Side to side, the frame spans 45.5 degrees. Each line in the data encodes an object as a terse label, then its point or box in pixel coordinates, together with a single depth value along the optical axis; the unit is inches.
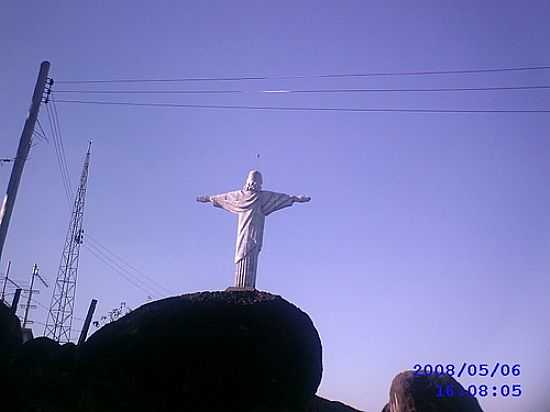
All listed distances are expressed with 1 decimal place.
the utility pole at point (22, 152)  495.5
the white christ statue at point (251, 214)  595.8
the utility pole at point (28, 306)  1291.3
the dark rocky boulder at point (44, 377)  353.1
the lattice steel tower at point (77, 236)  1174.7
